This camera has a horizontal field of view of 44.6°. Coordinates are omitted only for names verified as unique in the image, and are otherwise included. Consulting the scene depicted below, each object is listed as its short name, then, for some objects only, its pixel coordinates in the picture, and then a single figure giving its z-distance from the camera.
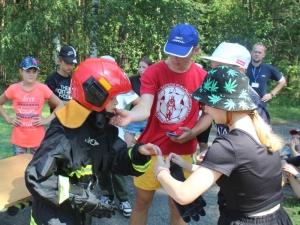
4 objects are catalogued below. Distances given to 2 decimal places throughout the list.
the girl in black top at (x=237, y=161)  2.02
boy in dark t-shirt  5.26
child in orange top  4.73
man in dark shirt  6.99
